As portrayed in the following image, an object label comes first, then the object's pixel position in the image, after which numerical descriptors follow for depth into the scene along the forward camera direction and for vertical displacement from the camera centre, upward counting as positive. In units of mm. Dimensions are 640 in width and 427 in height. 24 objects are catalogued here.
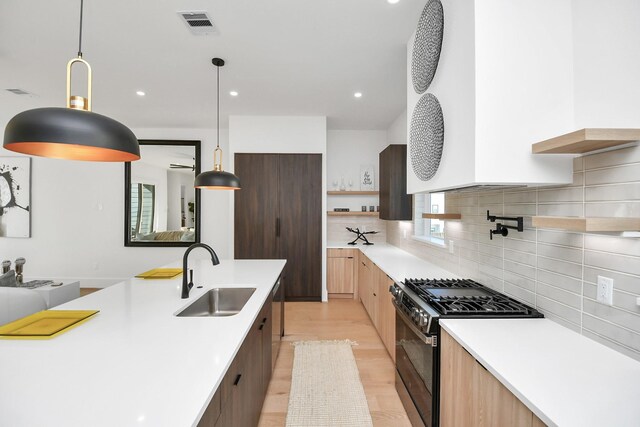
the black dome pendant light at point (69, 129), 951 +296
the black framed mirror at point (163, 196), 5023 +317
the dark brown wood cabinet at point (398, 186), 3686 +386
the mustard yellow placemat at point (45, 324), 1209 -522
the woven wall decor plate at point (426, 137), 1731 +529
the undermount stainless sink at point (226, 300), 2039 -635
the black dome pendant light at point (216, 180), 2506 +304
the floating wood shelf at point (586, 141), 1017 +293
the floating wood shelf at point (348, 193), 4754 +375
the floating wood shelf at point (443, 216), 2382 -4
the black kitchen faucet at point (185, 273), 1727 -362
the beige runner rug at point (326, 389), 1956 -1407
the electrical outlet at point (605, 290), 1163 -312
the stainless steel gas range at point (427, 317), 1505 -598
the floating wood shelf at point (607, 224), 983 -26
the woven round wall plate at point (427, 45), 1700 +1121
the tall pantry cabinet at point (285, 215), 4355 -11
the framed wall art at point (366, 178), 5094 +672
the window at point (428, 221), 3119 -69
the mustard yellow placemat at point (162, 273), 2265 -499
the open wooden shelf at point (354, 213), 4762 +32
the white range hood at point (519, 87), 1329 +612
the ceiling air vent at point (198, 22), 2104 +1500
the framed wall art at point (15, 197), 5016 +284
